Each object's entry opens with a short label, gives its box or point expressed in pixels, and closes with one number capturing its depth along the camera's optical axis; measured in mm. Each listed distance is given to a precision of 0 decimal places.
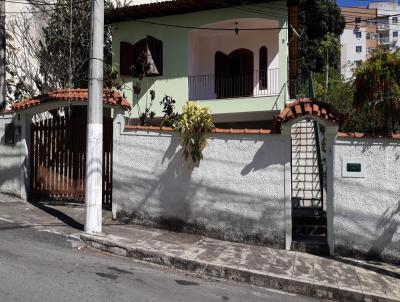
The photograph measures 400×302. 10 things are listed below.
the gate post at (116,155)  10016
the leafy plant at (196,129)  9000
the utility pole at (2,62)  13547
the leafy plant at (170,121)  9758
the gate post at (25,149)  11500
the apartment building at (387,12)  69125
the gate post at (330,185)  8062
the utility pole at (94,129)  8797
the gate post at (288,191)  8320
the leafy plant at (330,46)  22264
